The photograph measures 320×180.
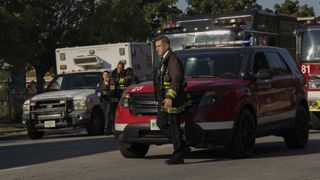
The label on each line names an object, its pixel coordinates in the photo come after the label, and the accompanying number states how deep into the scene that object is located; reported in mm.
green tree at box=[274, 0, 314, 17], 53594
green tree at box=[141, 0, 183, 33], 48281
